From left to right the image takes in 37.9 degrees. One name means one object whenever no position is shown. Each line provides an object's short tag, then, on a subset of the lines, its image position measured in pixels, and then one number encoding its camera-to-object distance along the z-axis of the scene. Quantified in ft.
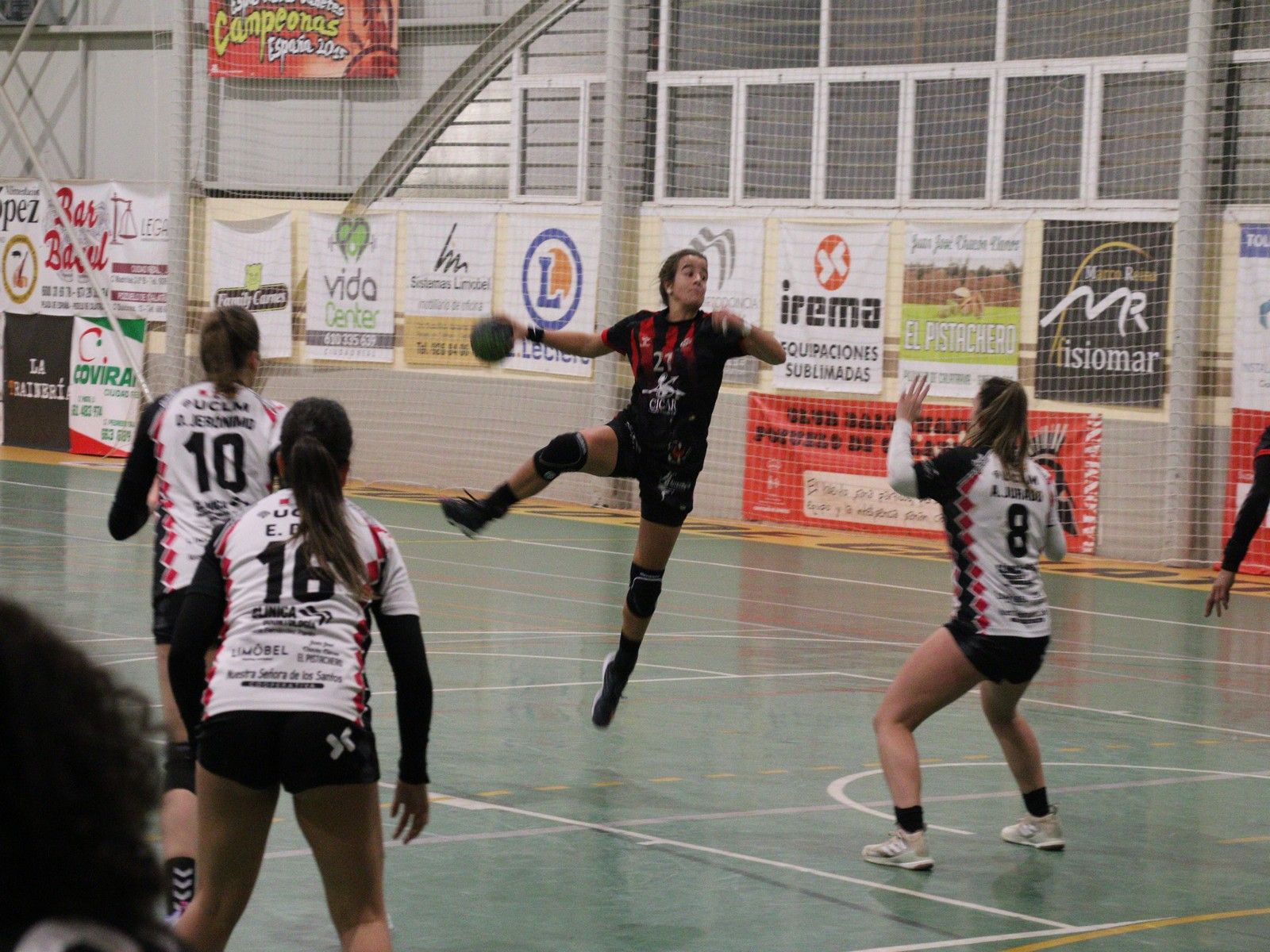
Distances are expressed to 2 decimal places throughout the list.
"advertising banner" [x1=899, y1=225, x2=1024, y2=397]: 67.72
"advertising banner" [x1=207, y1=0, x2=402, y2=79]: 83.51
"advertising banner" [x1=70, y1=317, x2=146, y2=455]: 89.92
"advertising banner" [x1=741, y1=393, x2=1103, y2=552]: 66.13
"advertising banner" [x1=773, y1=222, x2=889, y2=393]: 70.79
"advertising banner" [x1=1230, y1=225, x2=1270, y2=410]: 61.93
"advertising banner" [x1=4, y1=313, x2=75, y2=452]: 92.79
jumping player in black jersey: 30.96
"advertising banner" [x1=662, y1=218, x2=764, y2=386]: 73.82
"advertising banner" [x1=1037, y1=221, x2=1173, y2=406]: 64.34
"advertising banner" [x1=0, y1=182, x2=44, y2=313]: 93.35
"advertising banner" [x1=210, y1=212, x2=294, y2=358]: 85.66
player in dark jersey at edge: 27.02
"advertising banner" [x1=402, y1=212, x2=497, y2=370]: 80.23
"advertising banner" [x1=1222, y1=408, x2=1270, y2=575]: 61.72
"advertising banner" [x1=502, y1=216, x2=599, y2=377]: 77.15
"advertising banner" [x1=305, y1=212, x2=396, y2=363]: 82.69
